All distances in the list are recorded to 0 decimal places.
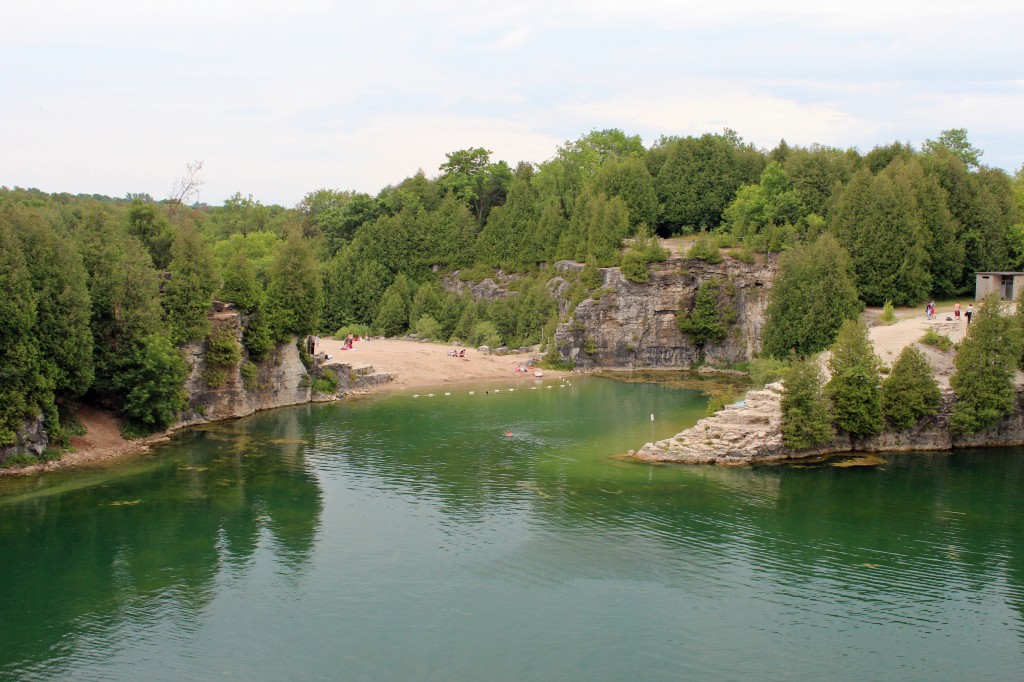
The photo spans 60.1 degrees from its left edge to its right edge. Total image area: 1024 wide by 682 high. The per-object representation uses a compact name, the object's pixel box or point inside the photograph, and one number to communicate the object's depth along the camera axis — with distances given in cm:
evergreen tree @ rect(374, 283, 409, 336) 9644
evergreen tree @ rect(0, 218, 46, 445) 4097
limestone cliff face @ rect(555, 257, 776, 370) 8231
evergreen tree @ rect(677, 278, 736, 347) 8206
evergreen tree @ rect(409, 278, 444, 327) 9656
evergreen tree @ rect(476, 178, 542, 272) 9774
